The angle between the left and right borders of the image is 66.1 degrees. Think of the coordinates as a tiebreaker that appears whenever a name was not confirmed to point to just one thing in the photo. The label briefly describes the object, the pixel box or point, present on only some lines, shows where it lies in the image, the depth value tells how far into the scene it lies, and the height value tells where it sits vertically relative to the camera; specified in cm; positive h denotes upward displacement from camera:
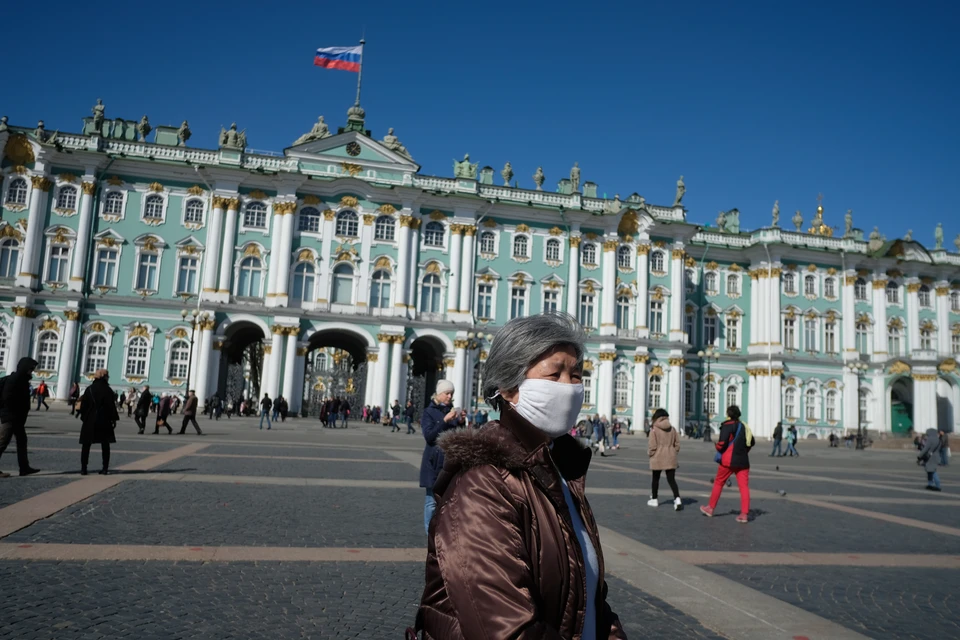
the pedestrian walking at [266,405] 3153 -44
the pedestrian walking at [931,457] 1773 -64
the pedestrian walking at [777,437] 3212 -63
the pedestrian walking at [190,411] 2388 -66
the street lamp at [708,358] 5080 +415
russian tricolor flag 4222 +1947
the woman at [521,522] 208 -34
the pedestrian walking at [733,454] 1117 -52
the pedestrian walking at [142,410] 2394 -70
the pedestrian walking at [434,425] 774 -23
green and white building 4144 +741
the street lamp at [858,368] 5265 +415
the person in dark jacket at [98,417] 1192 -51
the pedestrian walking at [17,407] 1145 -42
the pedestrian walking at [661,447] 1216 -52
